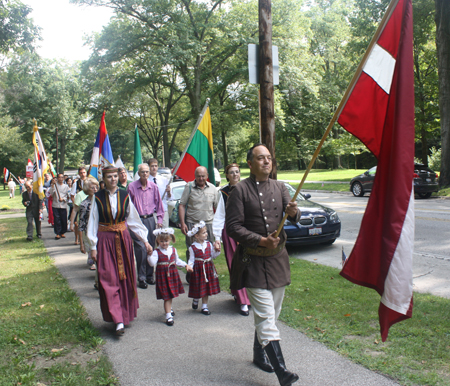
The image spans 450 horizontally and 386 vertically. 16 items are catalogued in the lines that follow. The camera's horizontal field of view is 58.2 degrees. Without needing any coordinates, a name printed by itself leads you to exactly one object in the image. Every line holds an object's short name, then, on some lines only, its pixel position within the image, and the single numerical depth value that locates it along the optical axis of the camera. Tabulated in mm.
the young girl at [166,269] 5255
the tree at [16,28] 16094
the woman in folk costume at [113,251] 4867
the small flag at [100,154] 8953
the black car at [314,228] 8984
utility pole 7258
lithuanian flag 6820
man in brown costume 3500
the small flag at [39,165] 11672
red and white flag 3055
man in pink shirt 7105
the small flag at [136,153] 9124
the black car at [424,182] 18281
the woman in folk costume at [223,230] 5293
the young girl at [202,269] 5539
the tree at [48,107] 48969
